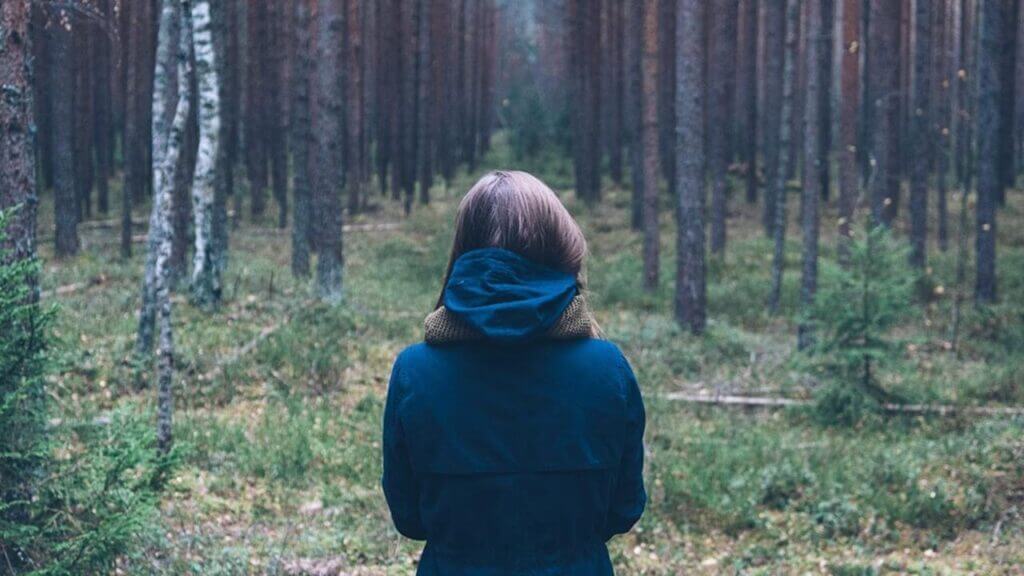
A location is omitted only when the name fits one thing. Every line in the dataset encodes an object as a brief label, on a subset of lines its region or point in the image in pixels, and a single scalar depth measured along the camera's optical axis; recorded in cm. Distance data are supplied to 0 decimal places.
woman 228
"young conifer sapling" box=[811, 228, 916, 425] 1110
